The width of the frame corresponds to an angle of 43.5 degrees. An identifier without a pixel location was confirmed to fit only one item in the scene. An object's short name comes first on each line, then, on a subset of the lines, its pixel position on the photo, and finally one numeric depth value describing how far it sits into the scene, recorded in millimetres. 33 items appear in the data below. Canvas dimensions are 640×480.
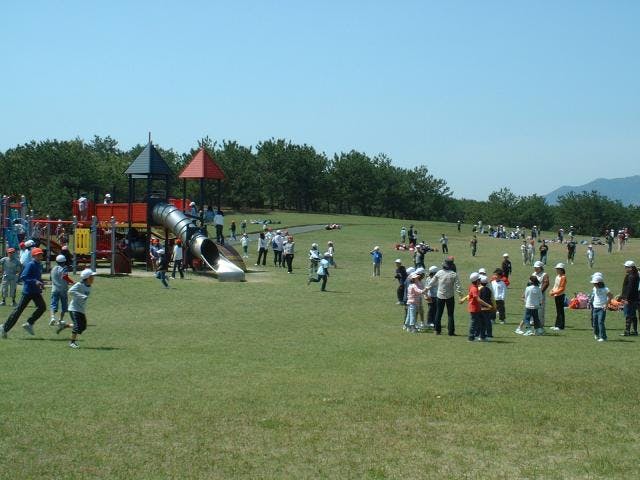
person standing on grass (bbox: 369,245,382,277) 38344
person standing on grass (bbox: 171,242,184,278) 33312
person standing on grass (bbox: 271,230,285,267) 41656
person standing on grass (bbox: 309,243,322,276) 34219
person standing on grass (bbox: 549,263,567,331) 20750
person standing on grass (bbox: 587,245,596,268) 48156
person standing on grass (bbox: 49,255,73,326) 17469
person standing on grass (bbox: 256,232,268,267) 42250
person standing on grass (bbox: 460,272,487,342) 17891
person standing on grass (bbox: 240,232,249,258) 46938
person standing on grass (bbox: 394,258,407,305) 24000
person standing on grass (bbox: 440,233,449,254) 57266
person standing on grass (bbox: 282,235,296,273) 38906
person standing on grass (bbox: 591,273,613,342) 18453
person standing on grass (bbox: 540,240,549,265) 47812
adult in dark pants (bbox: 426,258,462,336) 18953
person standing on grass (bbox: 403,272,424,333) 19469
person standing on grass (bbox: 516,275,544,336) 19609
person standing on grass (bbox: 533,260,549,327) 20062
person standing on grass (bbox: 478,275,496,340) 18462
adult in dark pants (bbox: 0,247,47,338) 16156
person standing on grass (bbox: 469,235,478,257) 55594
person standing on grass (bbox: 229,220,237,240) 61600
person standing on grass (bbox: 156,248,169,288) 29344
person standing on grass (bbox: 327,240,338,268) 42175
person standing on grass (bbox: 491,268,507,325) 21453
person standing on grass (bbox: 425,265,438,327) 19723
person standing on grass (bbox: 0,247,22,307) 22217
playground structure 33219
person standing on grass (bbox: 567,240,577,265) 52562
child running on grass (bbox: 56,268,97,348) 15375
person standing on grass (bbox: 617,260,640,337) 19609
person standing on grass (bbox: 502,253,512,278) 32719
